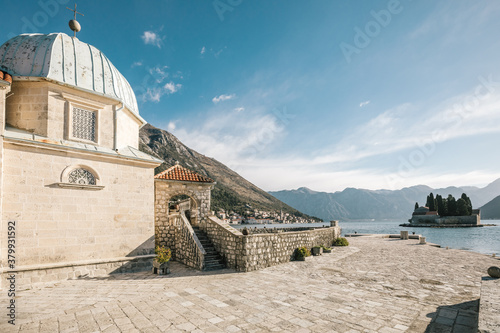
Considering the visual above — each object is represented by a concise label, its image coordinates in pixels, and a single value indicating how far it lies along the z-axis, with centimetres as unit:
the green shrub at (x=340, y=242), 2412
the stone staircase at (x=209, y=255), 1346
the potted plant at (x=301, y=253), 1612
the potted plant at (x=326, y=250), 1967
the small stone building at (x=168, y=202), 1634
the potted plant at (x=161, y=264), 1254
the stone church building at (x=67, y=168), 1033
